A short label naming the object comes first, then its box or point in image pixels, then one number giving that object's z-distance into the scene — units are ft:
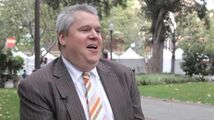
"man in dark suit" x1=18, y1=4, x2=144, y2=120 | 8.29
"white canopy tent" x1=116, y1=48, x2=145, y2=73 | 155.63
